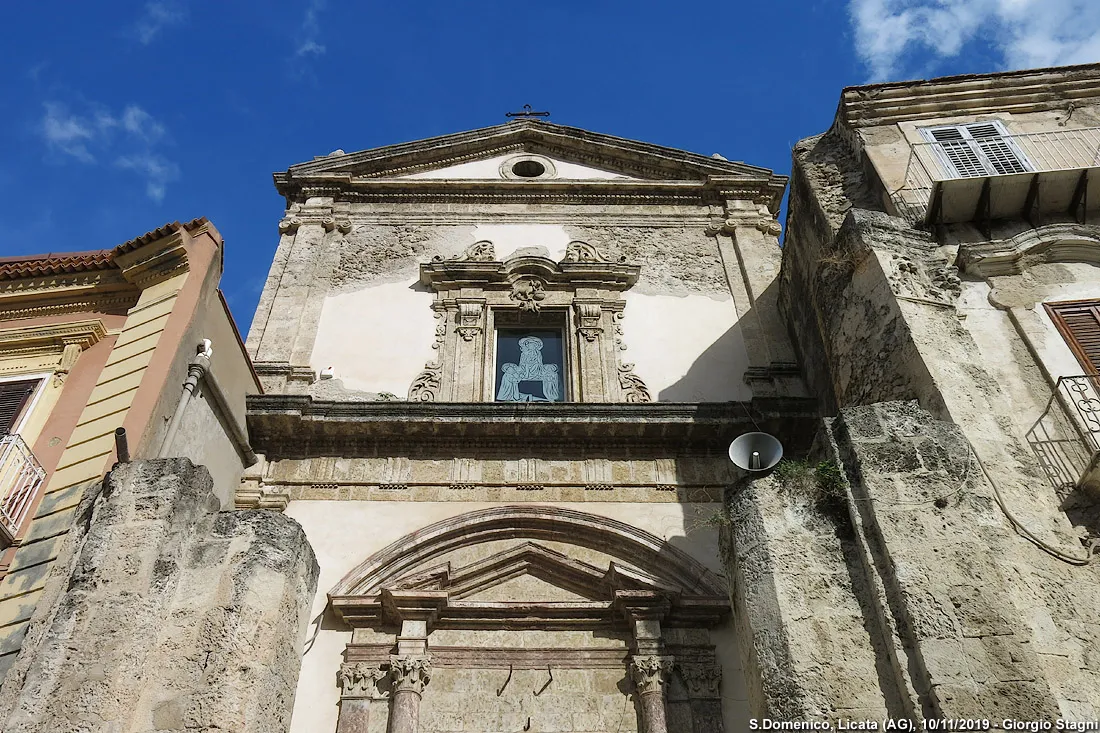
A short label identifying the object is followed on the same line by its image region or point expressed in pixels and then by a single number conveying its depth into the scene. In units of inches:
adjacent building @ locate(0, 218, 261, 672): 290.5
